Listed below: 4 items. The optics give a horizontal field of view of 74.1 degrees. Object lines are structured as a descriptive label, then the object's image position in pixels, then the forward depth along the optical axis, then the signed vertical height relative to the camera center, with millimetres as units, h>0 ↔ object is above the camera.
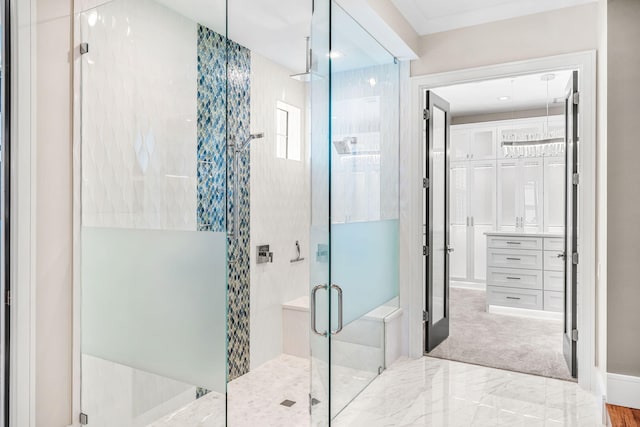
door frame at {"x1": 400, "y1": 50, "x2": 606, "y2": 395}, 2727 +108
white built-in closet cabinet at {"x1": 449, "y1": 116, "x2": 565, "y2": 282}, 5973 +333
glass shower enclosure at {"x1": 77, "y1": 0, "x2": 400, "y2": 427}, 1704 -11
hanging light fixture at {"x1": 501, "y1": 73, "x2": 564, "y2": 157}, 4734 +786
